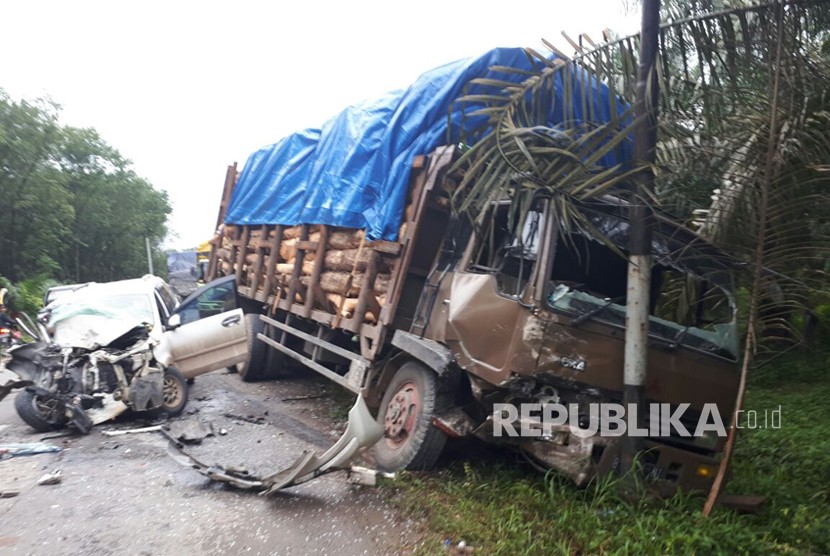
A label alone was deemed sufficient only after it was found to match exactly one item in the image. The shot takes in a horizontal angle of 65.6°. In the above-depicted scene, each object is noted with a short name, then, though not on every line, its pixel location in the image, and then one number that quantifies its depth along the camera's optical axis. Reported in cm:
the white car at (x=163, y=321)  718
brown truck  406
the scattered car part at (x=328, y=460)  435
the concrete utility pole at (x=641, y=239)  402
